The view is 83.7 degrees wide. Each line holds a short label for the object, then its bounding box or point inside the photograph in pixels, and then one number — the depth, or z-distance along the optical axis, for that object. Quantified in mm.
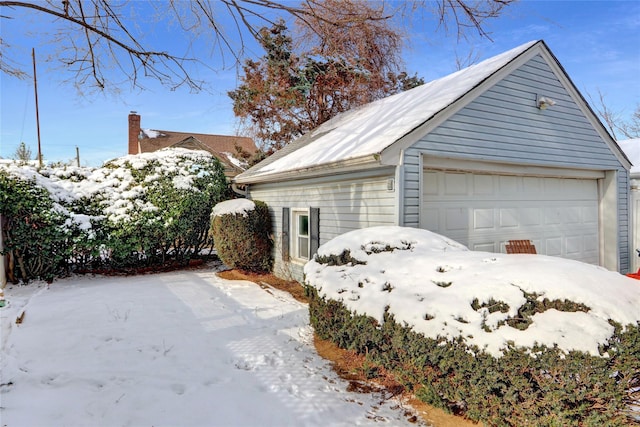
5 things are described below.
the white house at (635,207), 9273
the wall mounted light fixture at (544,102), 6852
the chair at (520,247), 6367
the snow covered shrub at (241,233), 8312
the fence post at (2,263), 7078
